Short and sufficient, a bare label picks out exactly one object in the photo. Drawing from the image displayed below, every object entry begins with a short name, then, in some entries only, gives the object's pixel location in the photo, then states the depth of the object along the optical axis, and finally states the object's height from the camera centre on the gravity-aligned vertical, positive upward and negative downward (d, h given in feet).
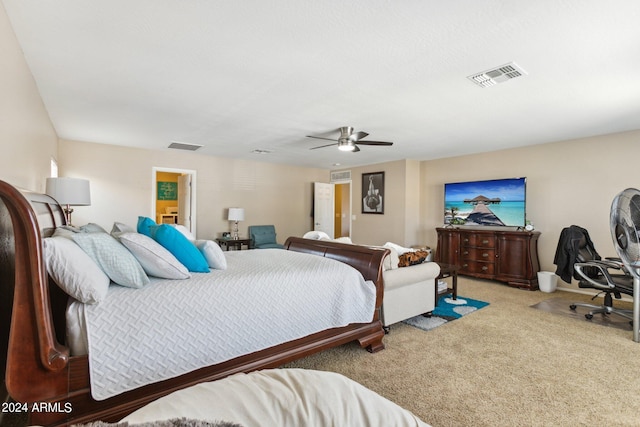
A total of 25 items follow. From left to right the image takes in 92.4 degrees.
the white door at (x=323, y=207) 25.77 +0.43
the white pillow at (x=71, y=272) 4.58 -0.92
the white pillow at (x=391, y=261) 9.55 -1.55
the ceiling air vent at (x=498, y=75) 8.11 +3.82
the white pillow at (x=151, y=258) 5.96 -0.90
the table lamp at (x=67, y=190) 9.91 +0.70
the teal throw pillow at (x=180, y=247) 6.68 -0.77
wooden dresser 16.29 -2.36
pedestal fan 8.11 -0.41
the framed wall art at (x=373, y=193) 23.40 +1.51
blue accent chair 21.88 -1.77
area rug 10.69 -3.87
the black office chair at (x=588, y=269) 11.00 -2.24
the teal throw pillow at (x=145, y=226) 7.13 -0.33
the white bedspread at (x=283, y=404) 2.68 -1.78
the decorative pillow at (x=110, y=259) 5.44 -0.86
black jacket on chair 12.35 -1.49
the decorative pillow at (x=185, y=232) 9.48 -0.63
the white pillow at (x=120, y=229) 7.32 -0.43
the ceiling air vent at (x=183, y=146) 17.46 +3.90
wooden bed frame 3.95 -1.97
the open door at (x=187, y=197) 20.46 +1.04
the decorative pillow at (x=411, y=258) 10.25 -1.57
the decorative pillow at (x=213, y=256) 7.36 -1.06
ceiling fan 13.52 +3.27
